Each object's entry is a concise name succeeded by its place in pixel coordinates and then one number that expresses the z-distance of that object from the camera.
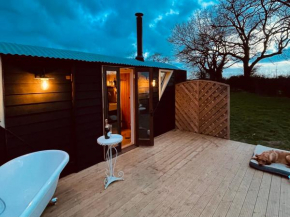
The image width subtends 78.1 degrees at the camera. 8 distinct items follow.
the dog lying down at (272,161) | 3.27
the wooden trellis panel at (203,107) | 5.33
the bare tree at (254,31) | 6.82
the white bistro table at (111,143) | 2.93
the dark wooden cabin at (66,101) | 2.65
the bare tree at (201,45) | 10.63
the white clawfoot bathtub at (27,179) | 2.02
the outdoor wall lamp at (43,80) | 2.87
